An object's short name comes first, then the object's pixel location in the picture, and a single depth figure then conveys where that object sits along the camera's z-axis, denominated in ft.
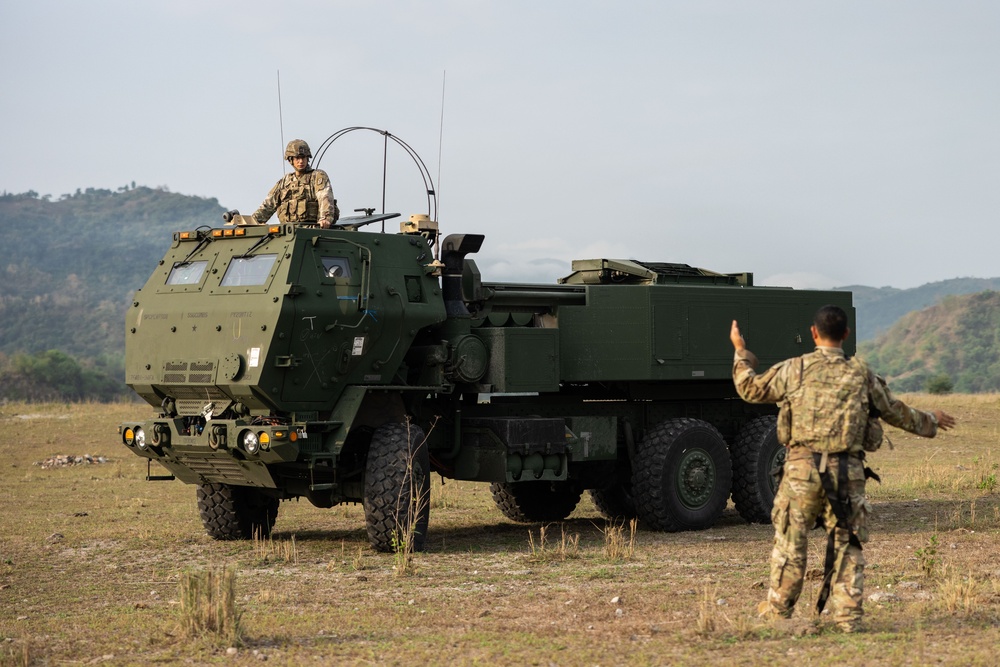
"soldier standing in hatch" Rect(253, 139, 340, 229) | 45.03
